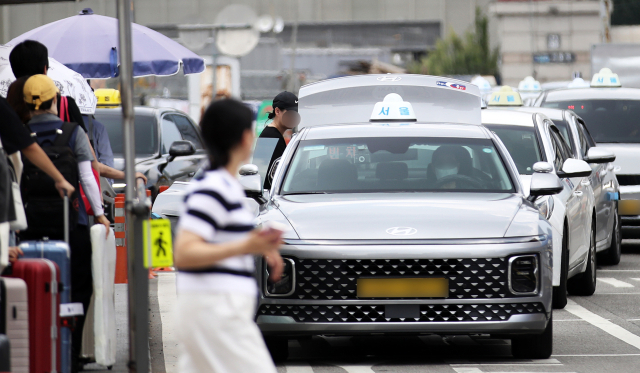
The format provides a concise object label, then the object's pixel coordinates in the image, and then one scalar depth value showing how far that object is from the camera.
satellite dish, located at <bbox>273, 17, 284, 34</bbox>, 85.51
